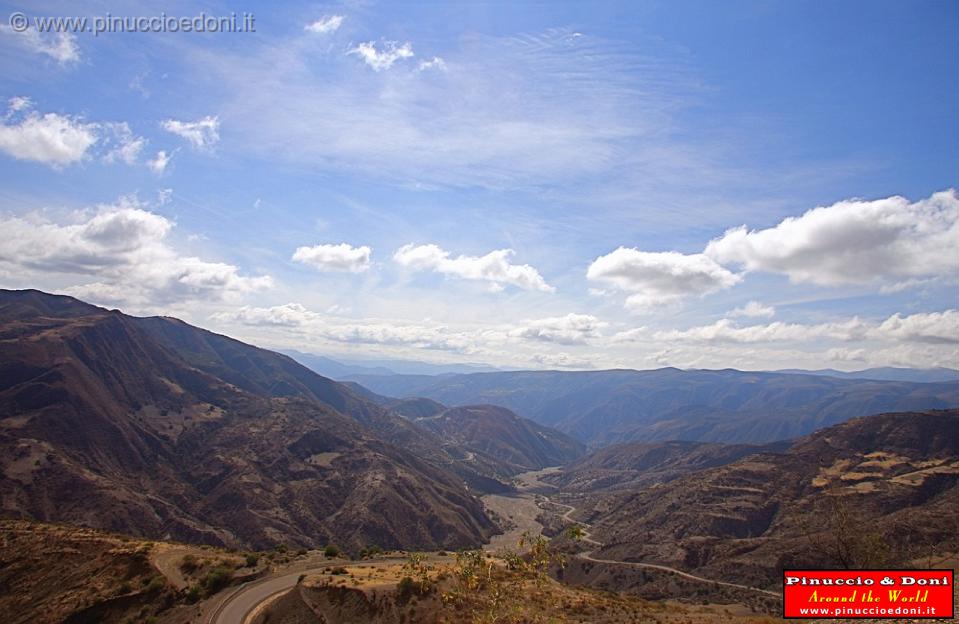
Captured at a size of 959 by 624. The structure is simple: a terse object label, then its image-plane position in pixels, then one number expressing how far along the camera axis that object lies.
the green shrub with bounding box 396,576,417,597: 46.28
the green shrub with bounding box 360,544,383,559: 70.94
